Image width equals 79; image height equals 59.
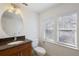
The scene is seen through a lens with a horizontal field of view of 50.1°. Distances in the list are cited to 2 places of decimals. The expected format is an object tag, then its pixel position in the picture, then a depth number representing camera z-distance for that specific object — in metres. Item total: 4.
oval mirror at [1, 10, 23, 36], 1.21
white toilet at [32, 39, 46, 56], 1.29
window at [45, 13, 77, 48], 1.20
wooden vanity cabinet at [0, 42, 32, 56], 1.11
